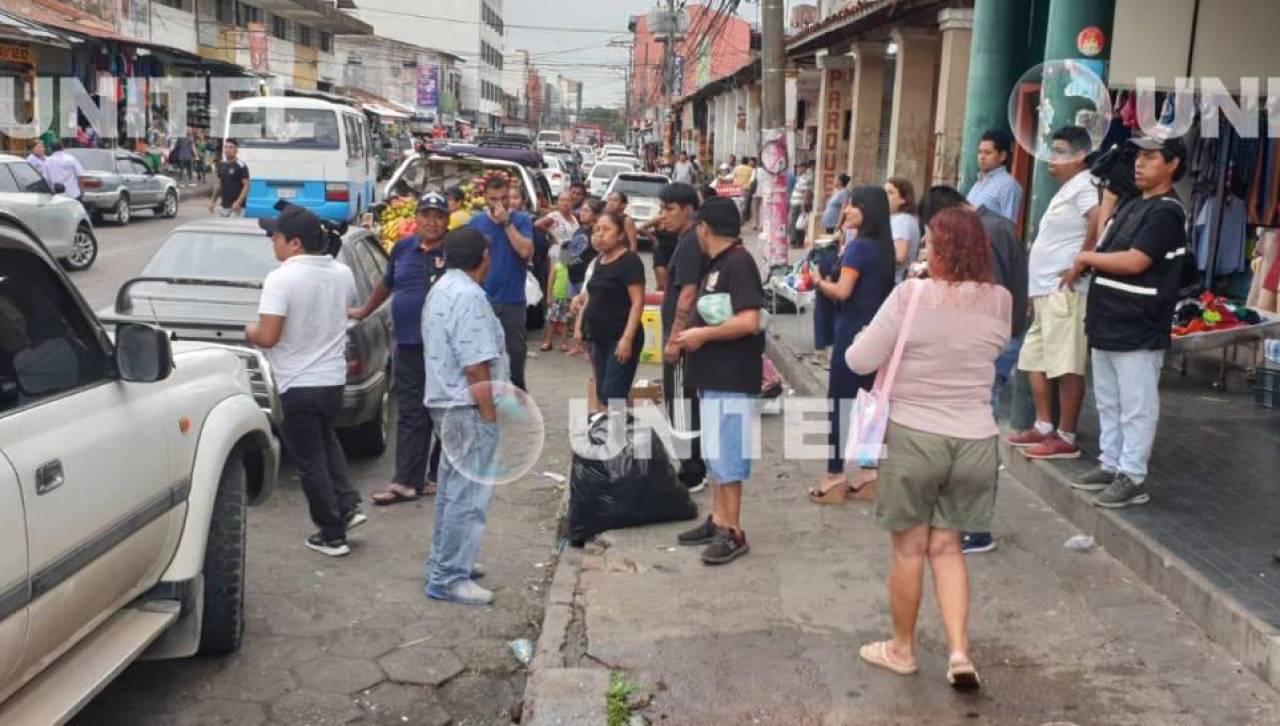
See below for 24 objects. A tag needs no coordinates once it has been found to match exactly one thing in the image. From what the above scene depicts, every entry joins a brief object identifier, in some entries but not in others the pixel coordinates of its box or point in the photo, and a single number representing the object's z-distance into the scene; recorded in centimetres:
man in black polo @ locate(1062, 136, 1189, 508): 568
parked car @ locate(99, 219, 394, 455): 733
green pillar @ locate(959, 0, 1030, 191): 874
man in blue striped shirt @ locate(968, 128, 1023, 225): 696
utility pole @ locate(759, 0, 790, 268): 1361
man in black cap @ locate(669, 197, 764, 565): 557
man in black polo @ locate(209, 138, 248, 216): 1903
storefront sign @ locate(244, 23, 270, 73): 4131
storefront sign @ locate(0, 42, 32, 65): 2695
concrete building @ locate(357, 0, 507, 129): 9231
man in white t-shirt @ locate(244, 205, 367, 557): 570
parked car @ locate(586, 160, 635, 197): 3086
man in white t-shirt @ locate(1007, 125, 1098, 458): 649
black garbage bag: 623
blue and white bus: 2083
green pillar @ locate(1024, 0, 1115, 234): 696
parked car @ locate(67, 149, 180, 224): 2241
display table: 842
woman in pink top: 422
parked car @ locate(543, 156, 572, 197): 3150
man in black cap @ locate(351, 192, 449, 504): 694
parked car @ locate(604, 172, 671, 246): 2270
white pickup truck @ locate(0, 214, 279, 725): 330
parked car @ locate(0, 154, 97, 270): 1557
